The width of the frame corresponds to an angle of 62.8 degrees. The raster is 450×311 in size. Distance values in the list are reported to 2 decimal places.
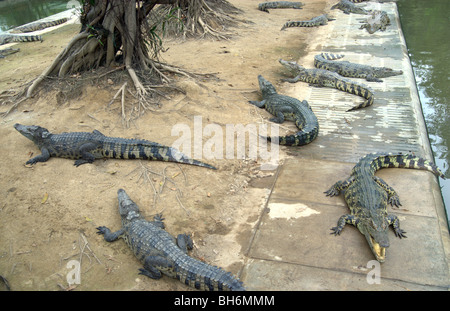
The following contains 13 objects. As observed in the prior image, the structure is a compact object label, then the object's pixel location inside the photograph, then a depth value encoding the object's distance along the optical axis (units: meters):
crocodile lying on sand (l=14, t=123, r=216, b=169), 5.21
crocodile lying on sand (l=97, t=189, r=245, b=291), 3.27
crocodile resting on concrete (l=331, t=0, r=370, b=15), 13.81
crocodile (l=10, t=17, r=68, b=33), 13.58
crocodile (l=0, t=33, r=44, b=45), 12.06
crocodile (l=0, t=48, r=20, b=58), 10.63
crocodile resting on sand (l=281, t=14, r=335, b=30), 12.55
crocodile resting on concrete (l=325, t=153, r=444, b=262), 3.75
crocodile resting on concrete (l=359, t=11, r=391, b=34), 11.53
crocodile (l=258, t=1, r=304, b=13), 15.27
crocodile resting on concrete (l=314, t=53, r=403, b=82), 8.19
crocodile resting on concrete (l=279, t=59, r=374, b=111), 7.12
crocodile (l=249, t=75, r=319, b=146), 5.70
